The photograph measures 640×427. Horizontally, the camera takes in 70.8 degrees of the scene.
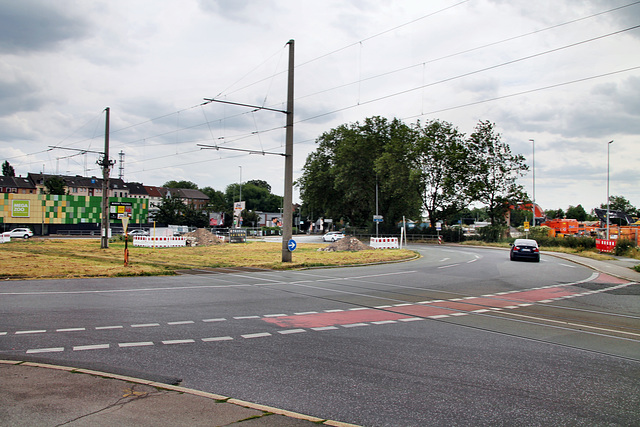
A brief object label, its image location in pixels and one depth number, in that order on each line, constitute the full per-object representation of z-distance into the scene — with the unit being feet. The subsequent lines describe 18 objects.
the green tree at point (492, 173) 184.55
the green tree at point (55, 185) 371.56
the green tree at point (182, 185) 604.90
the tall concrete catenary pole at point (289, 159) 74.54
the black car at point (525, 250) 90.12
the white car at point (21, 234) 187.19
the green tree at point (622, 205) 391.04
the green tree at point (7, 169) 430.61
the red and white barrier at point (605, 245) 110.42
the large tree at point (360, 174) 195.60
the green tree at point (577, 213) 469.98
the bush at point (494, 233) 181.88
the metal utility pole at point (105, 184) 114.83
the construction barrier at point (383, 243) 144.56
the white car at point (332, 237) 184.85
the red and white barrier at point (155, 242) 144.05
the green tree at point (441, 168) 192.54
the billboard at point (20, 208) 238.07
